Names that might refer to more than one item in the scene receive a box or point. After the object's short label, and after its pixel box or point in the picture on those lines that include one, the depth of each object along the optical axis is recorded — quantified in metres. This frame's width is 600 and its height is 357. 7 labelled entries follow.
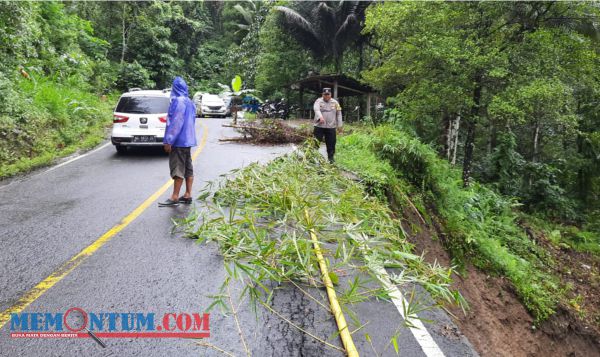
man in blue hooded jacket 6.11
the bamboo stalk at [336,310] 2.83
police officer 8.50
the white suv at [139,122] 10.15
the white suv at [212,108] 26.84
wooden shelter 22.80
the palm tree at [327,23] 24.89
